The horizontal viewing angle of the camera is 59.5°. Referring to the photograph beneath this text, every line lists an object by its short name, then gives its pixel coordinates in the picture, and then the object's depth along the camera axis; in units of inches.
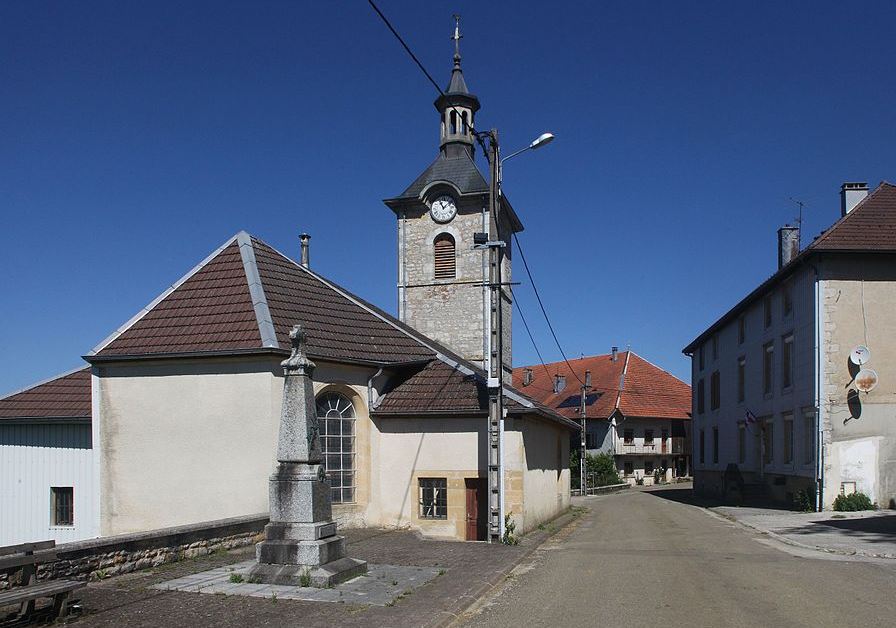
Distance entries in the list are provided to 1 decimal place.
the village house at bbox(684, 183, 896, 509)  882.1
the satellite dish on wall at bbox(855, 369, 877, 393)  868.6
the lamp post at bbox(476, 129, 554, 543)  625.9
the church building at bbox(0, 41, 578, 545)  644.1
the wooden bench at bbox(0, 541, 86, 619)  303.0
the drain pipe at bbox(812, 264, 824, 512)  885.2
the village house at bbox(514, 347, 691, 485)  2114.9
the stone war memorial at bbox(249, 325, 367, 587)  423.8
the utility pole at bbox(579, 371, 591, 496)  1651.1
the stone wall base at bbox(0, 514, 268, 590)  405.1
